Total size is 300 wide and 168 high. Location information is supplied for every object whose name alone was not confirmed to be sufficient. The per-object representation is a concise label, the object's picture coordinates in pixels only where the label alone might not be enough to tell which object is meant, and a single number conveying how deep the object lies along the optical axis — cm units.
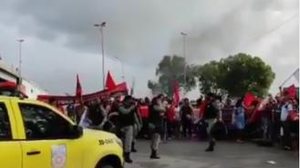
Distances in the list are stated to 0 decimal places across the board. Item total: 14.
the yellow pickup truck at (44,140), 655
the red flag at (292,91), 1653
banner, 1736
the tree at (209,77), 7052
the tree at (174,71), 7086
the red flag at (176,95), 2013
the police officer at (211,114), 1428
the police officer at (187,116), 1923
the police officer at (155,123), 1284
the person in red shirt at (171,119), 1899
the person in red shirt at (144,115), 1852
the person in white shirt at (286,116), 1507
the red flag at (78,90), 1769
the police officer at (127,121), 1211
